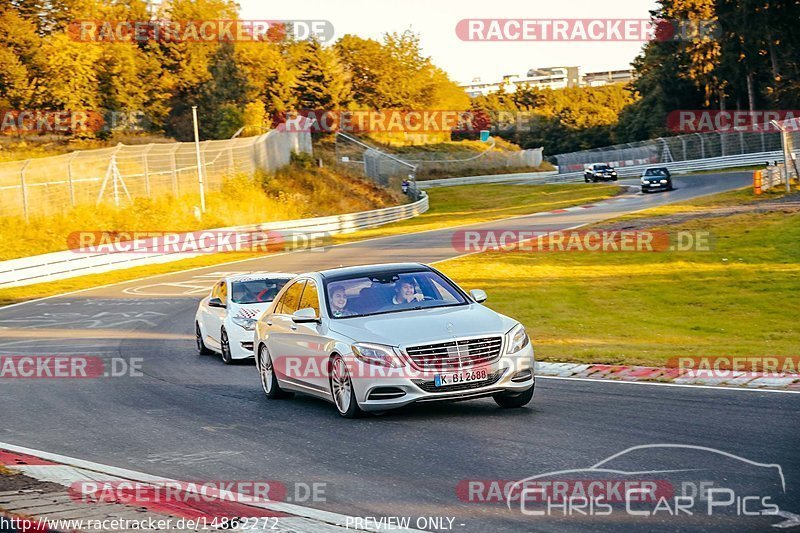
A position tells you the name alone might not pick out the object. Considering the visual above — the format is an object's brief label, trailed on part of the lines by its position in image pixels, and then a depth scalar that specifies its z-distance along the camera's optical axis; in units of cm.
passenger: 1134
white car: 1731
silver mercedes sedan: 1015
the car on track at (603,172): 8150
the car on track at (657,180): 6350
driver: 1138
